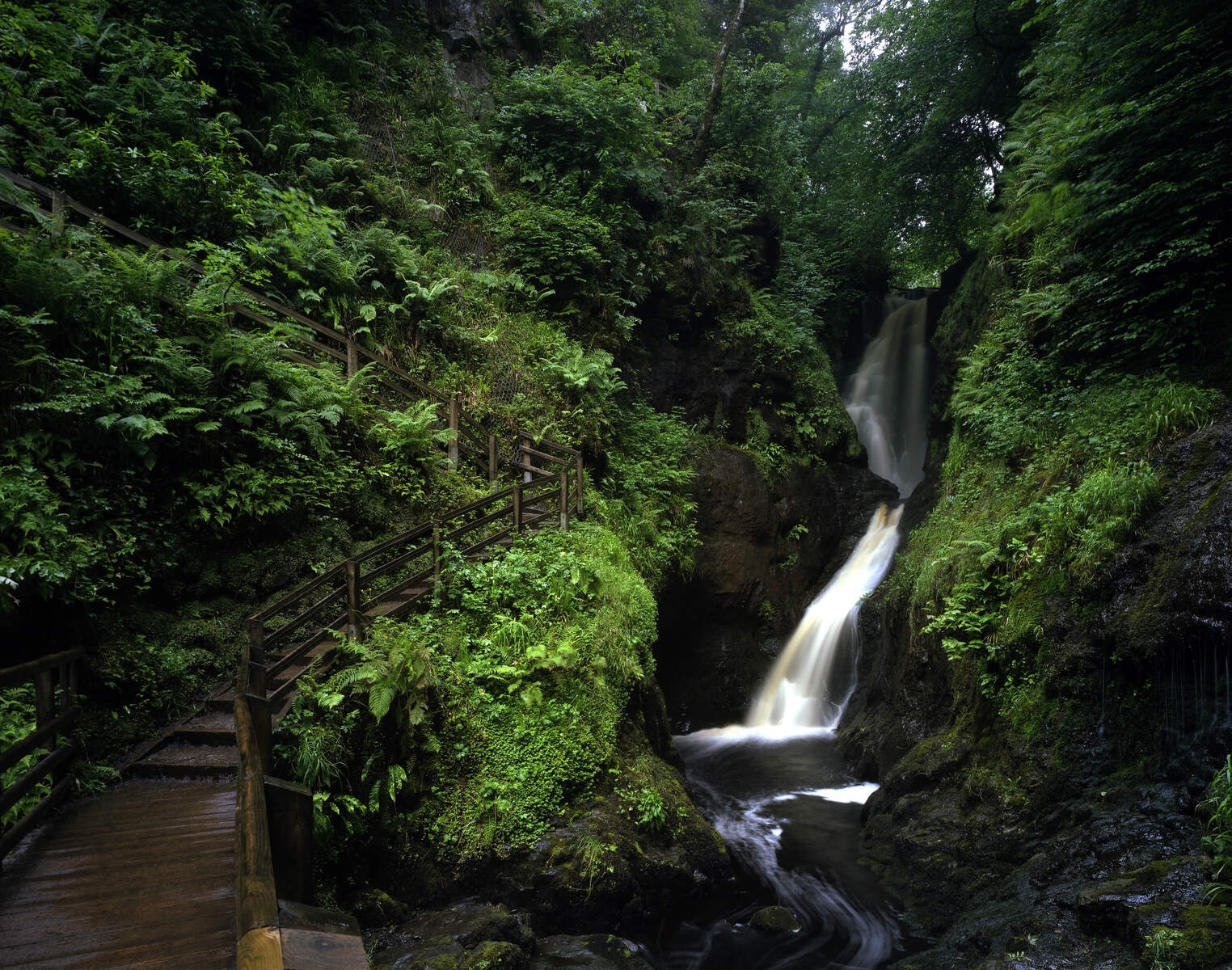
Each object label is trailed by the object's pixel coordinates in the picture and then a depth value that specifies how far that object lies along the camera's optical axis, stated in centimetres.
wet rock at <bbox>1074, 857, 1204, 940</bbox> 448
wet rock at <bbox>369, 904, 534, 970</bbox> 485
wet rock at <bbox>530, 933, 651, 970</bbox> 549
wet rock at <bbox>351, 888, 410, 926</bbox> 529
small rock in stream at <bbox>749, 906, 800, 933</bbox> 675
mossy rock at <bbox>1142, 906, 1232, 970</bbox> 396
